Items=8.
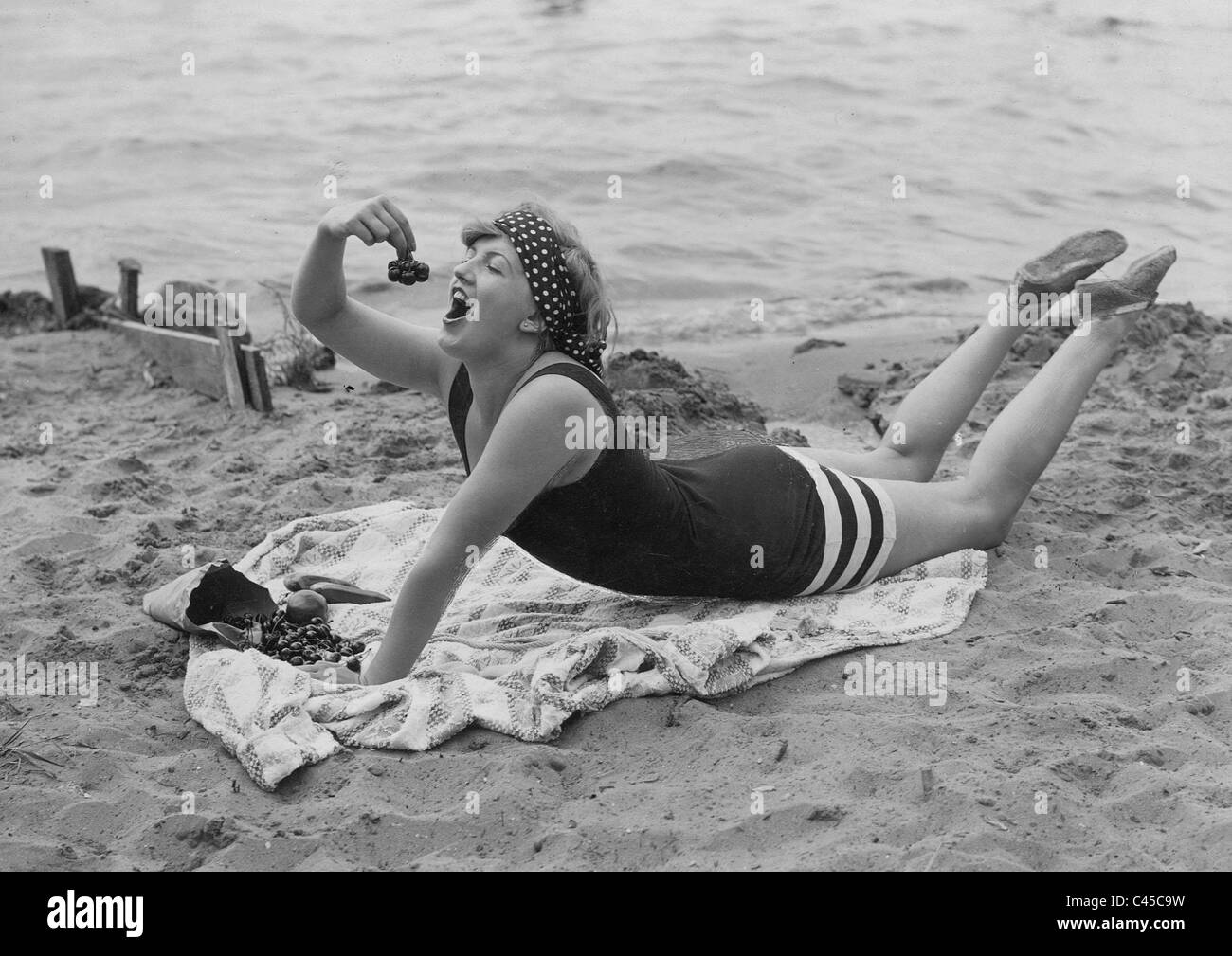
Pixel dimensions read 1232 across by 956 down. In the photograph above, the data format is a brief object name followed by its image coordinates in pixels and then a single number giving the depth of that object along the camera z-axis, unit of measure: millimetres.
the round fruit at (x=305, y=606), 3838
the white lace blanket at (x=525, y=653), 3207
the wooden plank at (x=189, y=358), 5918
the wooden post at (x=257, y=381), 5719
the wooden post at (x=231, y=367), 5734
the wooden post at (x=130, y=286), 7113
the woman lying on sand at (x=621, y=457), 3229
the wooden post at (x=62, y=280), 7355
